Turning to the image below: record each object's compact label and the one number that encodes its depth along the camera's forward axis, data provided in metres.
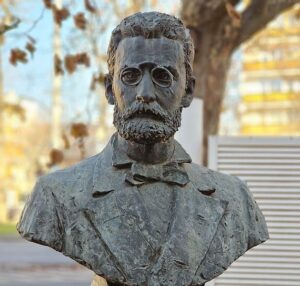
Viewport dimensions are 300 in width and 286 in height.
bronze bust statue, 2.92
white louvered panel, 5.85
